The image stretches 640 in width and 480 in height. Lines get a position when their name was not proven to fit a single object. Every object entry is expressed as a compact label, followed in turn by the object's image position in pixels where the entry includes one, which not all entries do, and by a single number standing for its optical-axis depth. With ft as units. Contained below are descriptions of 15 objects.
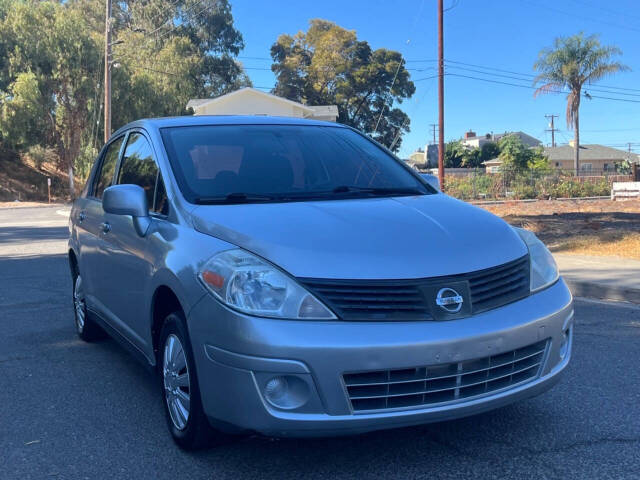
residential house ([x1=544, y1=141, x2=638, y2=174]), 241.35
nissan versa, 9.24
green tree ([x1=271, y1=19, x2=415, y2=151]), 191.93
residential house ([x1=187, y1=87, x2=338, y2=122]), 127.75
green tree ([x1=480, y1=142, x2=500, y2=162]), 253.85
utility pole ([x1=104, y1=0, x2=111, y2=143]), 93.67
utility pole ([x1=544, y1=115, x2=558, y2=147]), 319.27
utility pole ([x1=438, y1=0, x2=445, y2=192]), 79.82
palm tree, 146.51
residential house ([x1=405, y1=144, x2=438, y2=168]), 216.70
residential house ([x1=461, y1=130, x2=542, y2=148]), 305.73
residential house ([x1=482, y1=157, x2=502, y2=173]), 221.40
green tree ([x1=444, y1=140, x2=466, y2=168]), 249.34
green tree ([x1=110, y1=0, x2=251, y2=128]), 139.33
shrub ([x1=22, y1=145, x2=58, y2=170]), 136.58
